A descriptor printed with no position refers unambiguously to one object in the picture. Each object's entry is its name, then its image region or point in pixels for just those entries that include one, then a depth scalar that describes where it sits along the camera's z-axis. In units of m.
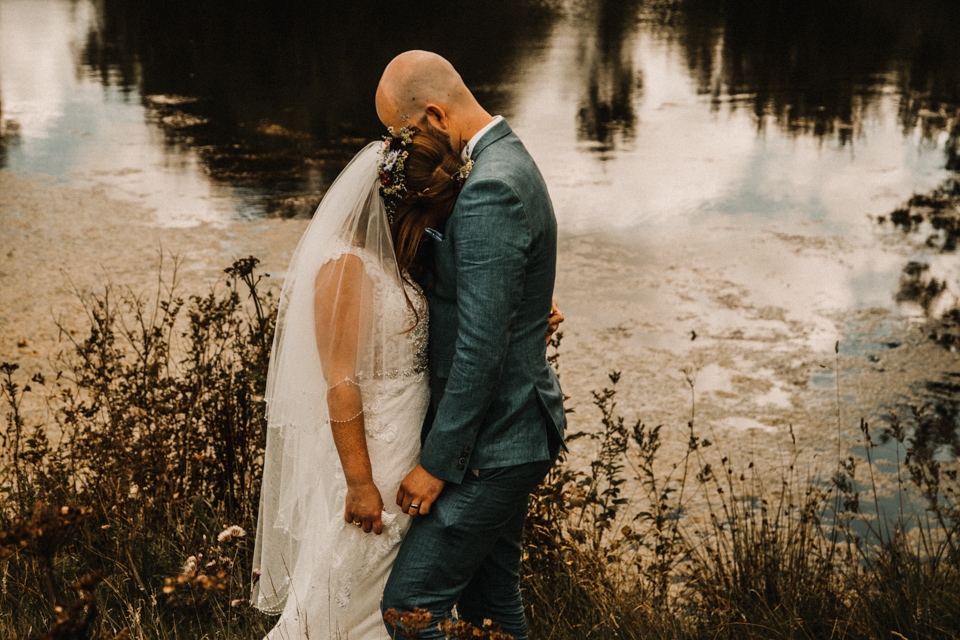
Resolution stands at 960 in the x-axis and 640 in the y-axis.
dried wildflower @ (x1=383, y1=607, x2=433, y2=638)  1.87
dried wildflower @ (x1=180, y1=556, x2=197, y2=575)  2.58
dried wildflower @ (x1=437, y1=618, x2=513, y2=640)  1.89
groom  2.24
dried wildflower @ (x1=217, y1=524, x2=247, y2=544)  2.76
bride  2.40
